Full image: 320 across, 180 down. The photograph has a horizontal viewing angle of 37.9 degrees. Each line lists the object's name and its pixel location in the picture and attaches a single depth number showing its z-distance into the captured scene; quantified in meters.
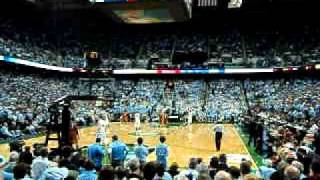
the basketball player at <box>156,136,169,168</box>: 14.85
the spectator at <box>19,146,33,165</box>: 10.82
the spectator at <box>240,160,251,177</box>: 9.23
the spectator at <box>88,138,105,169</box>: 14.17
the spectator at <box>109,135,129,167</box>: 14.77
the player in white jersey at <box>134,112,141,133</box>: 32.21
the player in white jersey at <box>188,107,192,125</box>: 38.80
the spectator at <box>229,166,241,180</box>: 8.92
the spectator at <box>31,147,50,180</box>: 10.20
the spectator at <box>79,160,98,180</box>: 9.34
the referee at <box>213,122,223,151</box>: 23.09
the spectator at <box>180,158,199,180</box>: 9.49
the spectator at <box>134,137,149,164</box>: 14.60
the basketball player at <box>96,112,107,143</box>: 24.46
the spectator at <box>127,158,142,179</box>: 8.92
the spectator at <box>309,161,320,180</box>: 8.81
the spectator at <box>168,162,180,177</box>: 9.84
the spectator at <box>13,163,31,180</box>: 8.52
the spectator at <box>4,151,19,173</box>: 10.18
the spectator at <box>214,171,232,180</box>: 7.82
